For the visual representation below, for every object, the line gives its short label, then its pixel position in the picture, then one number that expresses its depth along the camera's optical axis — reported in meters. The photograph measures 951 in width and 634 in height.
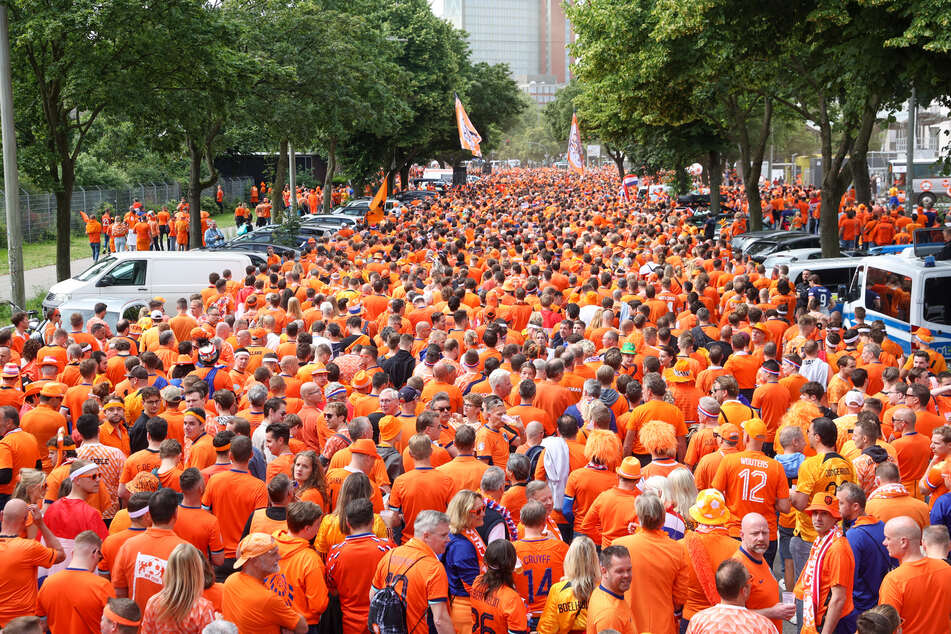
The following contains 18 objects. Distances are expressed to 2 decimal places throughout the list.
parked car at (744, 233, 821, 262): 24.25
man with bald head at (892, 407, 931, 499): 8.05
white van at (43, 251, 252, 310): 18.55
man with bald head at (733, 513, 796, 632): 5.71
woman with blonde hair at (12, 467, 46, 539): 6.49
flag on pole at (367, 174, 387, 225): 30.07
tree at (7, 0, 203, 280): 18.38
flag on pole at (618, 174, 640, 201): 45.84
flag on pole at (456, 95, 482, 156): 36.39
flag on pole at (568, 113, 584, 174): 44.94
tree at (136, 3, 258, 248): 21.23
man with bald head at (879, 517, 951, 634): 5.67
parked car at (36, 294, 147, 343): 17.56
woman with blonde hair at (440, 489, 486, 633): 5.98
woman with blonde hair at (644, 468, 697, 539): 6.50
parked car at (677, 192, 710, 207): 45.19
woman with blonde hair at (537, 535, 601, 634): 5.43
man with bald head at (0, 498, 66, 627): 6.07
